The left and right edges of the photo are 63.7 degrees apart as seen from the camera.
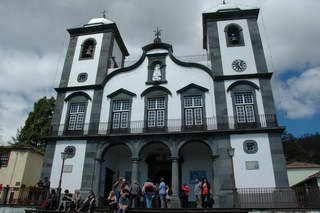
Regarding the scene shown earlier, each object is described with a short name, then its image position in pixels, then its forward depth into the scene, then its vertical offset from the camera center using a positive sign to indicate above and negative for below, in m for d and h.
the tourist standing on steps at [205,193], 11.74 +0.65
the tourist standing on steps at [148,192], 11.17 +0.65
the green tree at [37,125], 25.90 +7.75
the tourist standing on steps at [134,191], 11.28 +0.70
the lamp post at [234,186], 11.88 +1.06
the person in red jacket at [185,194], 13.19 +0.69
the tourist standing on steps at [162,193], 12.13 +0.67
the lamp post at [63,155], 13.96 +2.62
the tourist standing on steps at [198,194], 12.32 +0.68
